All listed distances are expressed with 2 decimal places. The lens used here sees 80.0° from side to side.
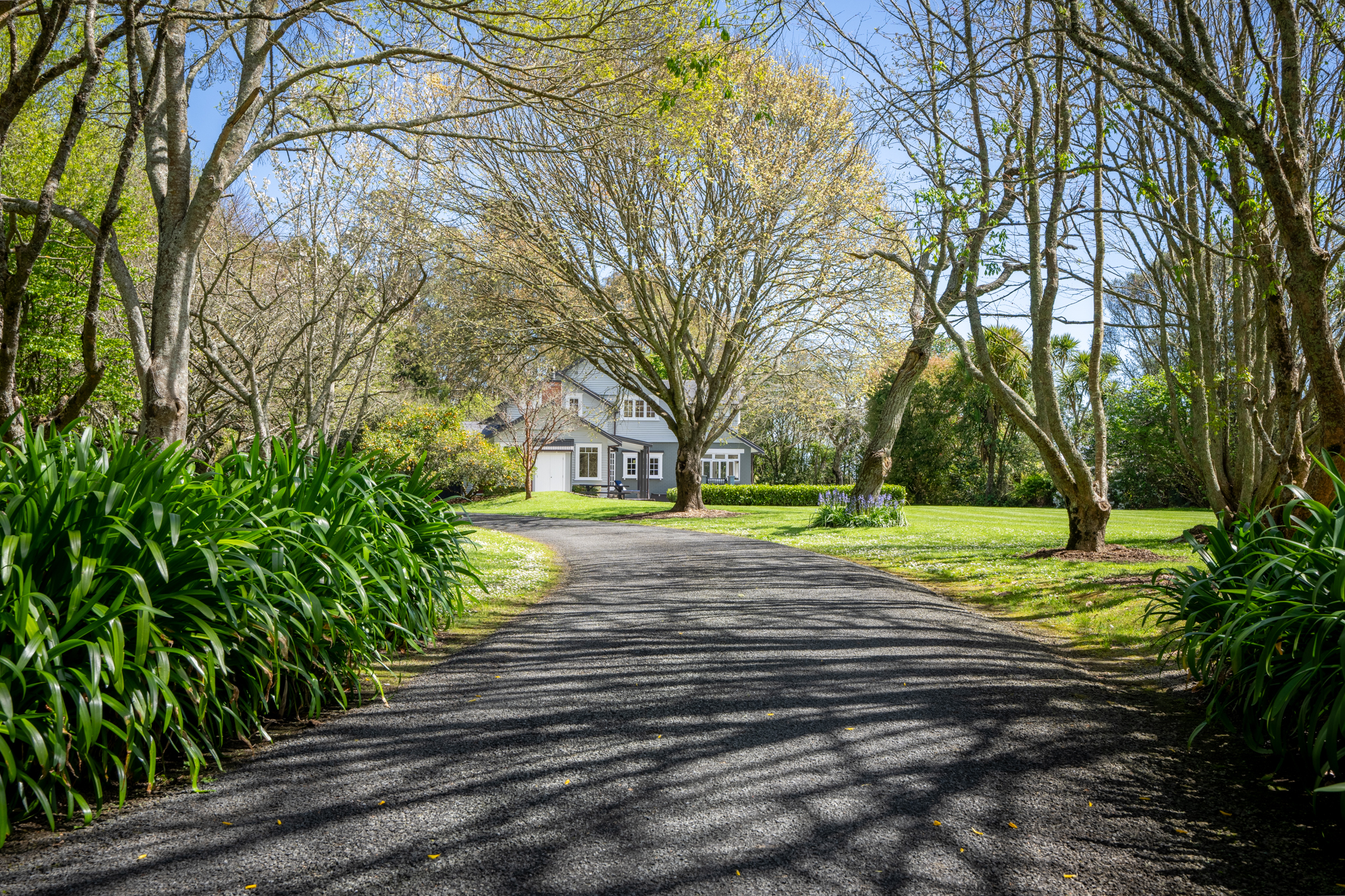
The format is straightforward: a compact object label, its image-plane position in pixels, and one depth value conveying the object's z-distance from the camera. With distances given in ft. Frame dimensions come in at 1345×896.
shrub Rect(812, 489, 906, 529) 58.80
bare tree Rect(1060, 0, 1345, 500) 17.66
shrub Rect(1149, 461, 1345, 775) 10.52
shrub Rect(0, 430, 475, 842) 9.48
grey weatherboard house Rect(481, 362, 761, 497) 127.95
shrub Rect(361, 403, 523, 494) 90.79
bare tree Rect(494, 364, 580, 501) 97.04
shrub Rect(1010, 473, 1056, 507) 103.98
